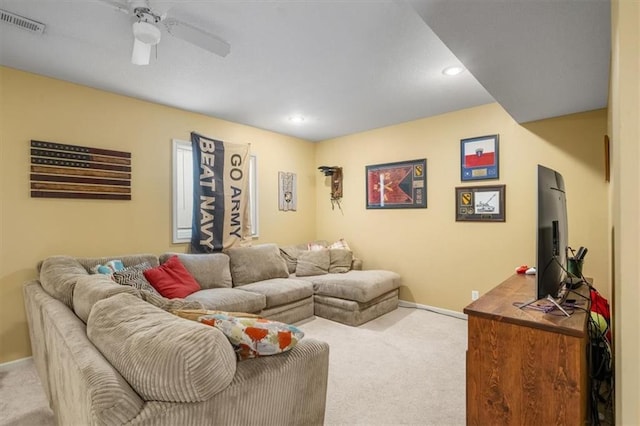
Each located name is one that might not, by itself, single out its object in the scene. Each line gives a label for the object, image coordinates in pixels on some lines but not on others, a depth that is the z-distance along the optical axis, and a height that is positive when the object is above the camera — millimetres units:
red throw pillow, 2977 -646
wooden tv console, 1362 -703
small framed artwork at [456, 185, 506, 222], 3525 +105
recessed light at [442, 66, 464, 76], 2682 +1214
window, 3730 +263
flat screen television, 1545 -133
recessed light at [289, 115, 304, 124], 4031 +1216
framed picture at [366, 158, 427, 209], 4180 +380
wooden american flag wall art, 2809 +384
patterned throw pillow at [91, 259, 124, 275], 2765 -491
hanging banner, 3816 +220
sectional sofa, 962 -531
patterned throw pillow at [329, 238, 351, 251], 4672 -482
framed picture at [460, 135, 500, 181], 3578 +628
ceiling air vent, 1945 +1203
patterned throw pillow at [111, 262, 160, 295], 2715 -565
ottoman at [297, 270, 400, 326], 3598 -972
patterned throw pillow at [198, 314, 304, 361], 1255 -495
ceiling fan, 1844 +1089
